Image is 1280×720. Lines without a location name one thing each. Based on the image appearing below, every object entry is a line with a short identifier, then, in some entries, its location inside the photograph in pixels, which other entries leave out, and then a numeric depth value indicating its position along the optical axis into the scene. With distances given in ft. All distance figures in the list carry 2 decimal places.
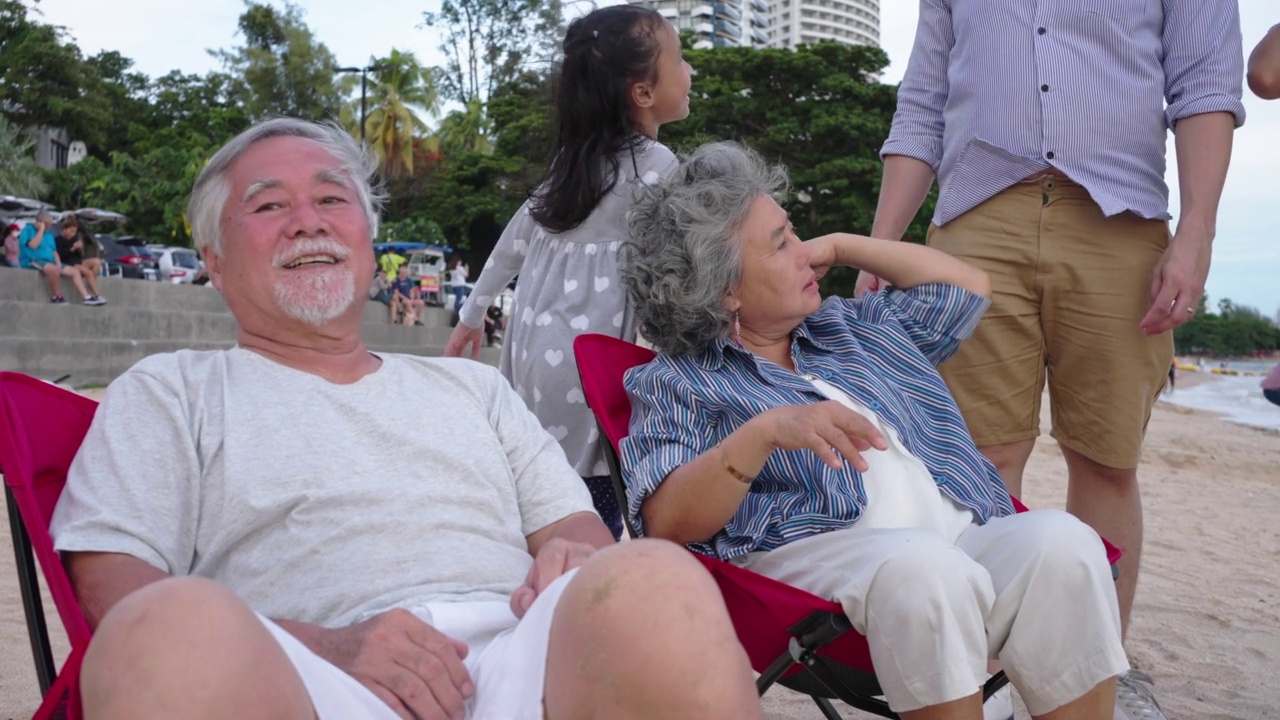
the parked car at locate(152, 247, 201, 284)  74.58
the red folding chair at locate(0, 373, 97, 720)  5.19
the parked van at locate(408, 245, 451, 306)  90.22
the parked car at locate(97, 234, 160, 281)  68.55
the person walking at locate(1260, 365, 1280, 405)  8.41
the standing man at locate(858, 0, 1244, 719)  9.40
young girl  10.12
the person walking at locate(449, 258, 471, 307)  85.15
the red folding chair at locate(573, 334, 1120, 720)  6.53
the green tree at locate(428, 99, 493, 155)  155.63
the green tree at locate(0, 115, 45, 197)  110.93
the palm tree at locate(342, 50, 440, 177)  147.43
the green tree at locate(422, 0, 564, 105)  163.73
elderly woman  6.19
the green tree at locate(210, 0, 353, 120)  158.10
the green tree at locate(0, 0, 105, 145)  127.65
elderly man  4.16
